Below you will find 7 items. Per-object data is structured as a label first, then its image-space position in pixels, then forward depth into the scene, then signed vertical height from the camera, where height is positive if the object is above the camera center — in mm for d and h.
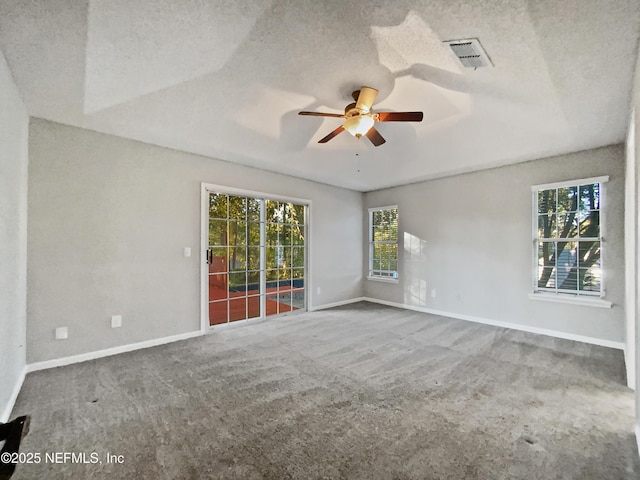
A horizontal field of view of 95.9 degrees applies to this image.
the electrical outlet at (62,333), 3121 -1001
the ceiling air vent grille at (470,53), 1928 +1329
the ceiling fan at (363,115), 2524 +1151
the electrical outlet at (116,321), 3465 -963
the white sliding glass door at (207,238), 4211 +49
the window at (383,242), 6215 -16
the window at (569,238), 3900 +47
